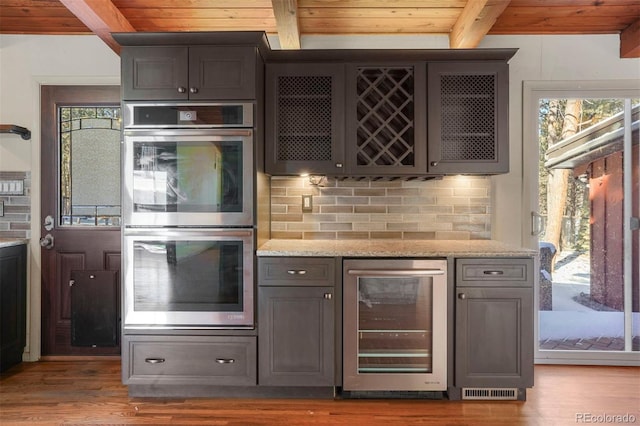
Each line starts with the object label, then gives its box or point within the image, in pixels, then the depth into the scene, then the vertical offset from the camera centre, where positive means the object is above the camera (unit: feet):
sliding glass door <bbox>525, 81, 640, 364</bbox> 9.07 -0.26
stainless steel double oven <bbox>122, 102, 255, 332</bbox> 7.19 -0.09
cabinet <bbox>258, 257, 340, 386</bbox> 7.14 -2.09
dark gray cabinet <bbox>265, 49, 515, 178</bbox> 7.99 +2.17
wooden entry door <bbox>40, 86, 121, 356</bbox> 9.20 +0.39
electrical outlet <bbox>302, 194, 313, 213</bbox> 9.15 +0.24
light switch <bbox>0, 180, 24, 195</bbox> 9.12 +0.58
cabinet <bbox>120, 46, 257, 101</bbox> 7.25 +2.68
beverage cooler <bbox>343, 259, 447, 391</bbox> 7.12 -2.20
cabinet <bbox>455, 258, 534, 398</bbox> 7.10 -2.11
